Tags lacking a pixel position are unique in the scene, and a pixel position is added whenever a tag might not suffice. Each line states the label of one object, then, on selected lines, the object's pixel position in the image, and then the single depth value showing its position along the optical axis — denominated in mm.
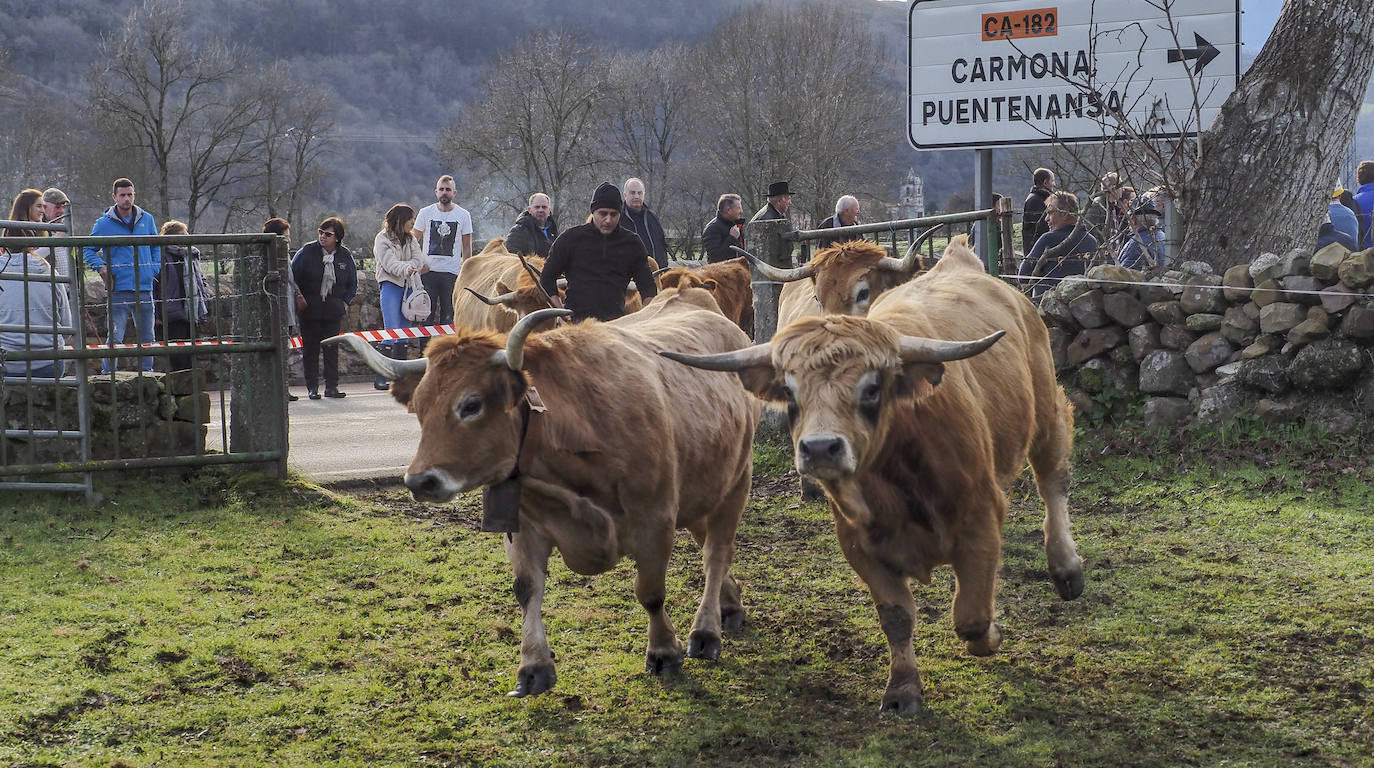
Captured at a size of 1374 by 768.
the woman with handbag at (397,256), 13984
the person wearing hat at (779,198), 12539
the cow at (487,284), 11172
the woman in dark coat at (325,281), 13547
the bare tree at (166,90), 39906
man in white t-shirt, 14648
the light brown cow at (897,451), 4465
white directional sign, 10797
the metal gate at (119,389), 8266
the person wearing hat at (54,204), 10711
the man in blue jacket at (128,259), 11273
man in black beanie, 9328
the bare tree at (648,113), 59250
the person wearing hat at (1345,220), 12109
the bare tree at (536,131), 50344
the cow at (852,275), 9328
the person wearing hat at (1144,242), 10945
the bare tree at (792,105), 50250
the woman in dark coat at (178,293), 12219
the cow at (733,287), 11906
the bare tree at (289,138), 46531
